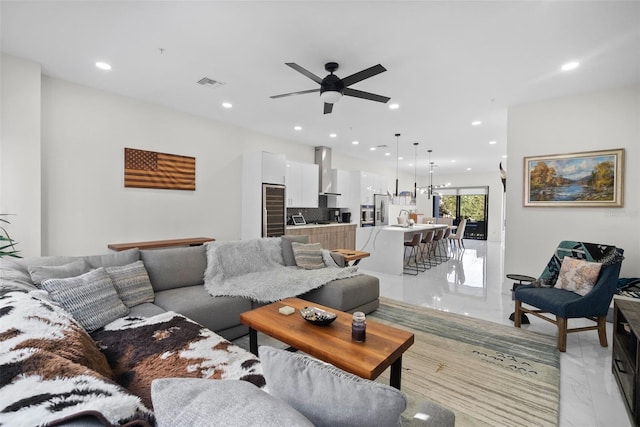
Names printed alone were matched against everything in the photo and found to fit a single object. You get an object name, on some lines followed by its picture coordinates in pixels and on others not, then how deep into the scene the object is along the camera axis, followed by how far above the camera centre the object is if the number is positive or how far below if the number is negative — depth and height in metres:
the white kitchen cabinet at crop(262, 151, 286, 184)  5.45 +0.81
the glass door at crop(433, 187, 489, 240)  11.77 +0.22
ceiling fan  2.61 +1.23
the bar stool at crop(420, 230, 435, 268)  6.54 -0.95
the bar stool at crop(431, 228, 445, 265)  7.06 -0.89
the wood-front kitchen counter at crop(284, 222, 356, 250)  6.46 -0.58
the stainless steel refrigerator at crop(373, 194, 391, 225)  8.59 +0.04
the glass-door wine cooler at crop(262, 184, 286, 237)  5.43 -0.04
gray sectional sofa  2.32 -0.83
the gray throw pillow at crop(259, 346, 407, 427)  0.73 -0.50
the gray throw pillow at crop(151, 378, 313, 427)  0.63 -0.48
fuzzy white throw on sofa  2.93 -0.79
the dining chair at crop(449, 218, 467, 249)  8.47 -0.66
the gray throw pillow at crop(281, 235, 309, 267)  4.00 -0.59
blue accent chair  2.64 -0.87
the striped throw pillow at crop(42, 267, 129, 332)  1.93 -0.65
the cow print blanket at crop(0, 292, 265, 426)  0.72 -0.54
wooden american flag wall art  4.20 +0.59
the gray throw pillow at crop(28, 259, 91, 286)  2.06 -0.50
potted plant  2.99 -0.32
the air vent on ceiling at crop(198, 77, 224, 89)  3.55 +1.61
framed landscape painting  3.60 +0.44
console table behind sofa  3.97 -0.54
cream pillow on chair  2.83 -0.65
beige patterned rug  1.87 -1.30
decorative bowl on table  2.05 -0.79
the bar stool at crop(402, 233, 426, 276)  5.93 -0.83
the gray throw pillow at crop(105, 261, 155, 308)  2.41 -0.67
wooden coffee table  1.63 -0.86
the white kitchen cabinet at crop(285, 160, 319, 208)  6.38 +0.58
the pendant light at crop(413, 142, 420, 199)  6.95 +1.59
